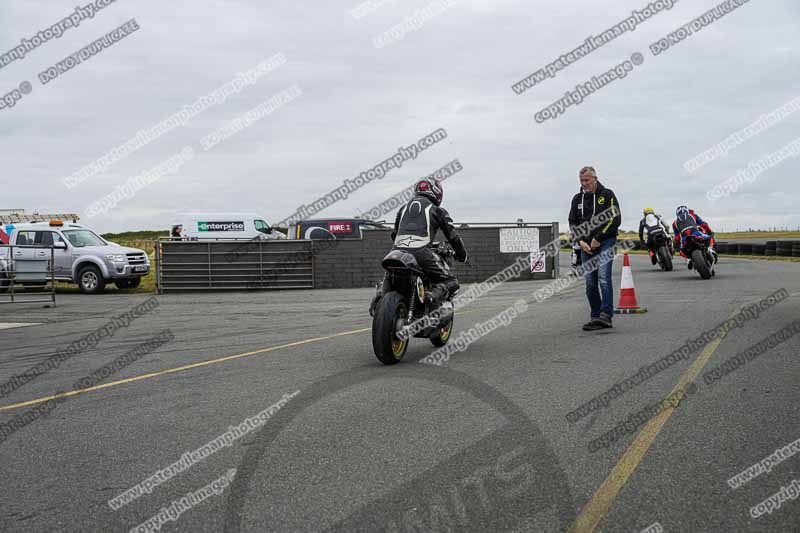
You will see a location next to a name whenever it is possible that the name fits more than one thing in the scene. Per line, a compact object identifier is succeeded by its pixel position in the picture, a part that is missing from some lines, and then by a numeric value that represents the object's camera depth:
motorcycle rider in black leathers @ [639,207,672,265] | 23.16
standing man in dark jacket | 10.70
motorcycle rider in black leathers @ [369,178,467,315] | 8.57
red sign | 31.09
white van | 32.34
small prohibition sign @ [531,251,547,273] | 26.42
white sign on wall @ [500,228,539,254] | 27.84
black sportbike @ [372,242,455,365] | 7.84
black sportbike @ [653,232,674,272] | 24.00
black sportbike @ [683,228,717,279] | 19.42
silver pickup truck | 24.16
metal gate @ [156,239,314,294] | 25.67
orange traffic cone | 12.89
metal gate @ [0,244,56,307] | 18.84
